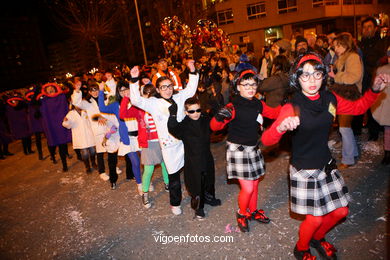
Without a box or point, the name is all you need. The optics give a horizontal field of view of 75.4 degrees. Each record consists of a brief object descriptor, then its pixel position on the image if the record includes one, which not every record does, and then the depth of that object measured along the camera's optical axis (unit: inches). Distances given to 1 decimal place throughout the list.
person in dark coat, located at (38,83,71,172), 269.7
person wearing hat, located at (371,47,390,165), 164.7
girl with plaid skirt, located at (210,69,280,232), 116.6
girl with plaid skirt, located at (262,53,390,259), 89.5
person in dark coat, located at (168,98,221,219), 136.1
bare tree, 761.0
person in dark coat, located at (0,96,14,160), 380.8
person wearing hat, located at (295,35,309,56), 213.8
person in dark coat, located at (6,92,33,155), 360.5
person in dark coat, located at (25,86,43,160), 319.6
